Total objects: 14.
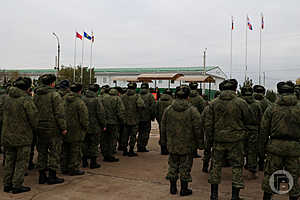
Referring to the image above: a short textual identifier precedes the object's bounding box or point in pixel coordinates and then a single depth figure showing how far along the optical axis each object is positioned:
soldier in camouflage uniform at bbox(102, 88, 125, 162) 8.18
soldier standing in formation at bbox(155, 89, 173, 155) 9.68
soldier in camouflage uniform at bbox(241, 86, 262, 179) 6.59
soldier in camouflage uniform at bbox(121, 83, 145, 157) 9.09
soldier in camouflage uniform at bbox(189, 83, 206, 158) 9.03
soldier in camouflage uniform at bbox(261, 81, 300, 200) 4.57
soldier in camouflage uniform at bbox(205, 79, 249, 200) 5.09
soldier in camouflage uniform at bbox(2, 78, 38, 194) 5.50
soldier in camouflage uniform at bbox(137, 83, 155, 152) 9.71
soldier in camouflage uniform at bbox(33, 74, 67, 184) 6.07
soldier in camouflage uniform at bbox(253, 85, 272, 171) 7.38
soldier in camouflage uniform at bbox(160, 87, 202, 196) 5.40
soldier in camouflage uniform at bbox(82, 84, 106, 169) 7.44
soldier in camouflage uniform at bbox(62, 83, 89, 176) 6.70
